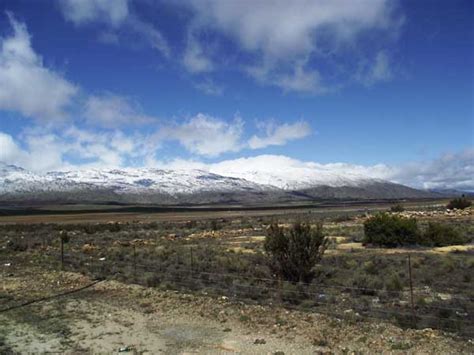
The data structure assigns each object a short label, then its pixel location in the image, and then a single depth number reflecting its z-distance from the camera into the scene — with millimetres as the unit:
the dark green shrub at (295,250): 18438
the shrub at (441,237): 31250
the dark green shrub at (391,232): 31703
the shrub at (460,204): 73969
